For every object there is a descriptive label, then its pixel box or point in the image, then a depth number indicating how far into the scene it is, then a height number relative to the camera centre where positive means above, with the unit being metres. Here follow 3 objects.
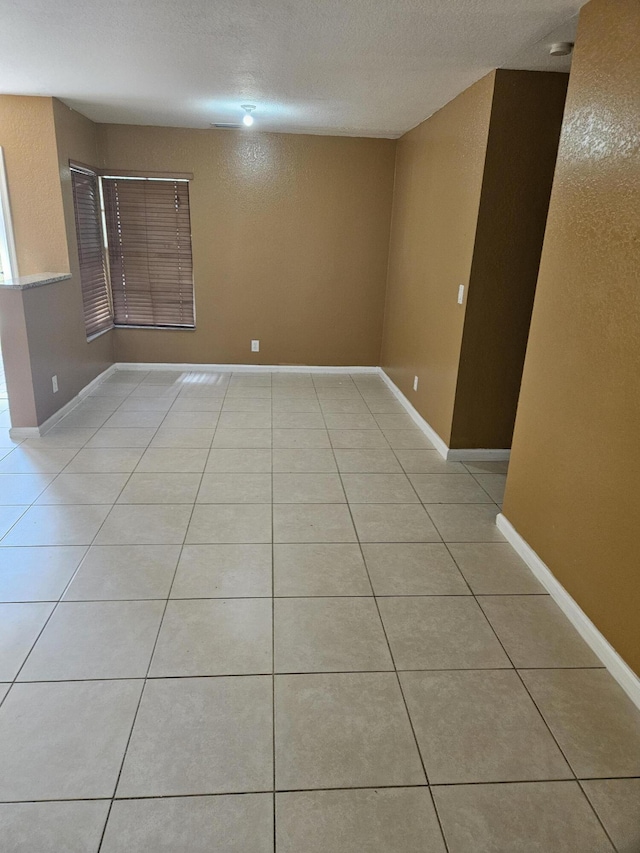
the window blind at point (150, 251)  5.20 -0.13
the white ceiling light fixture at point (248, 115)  4.07 +0.94
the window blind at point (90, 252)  4.64 -0.15
